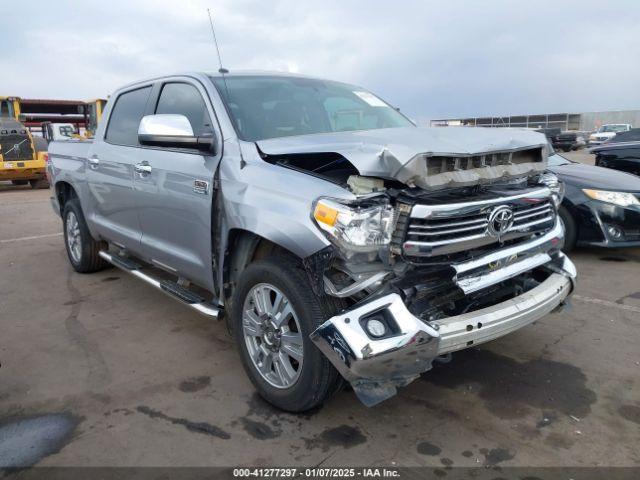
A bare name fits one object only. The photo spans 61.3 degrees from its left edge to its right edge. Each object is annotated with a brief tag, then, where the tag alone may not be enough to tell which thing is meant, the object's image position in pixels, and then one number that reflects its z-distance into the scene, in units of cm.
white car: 2890
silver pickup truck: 249
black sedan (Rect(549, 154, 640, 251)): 593
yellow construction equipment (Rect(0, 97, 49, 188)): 1552
